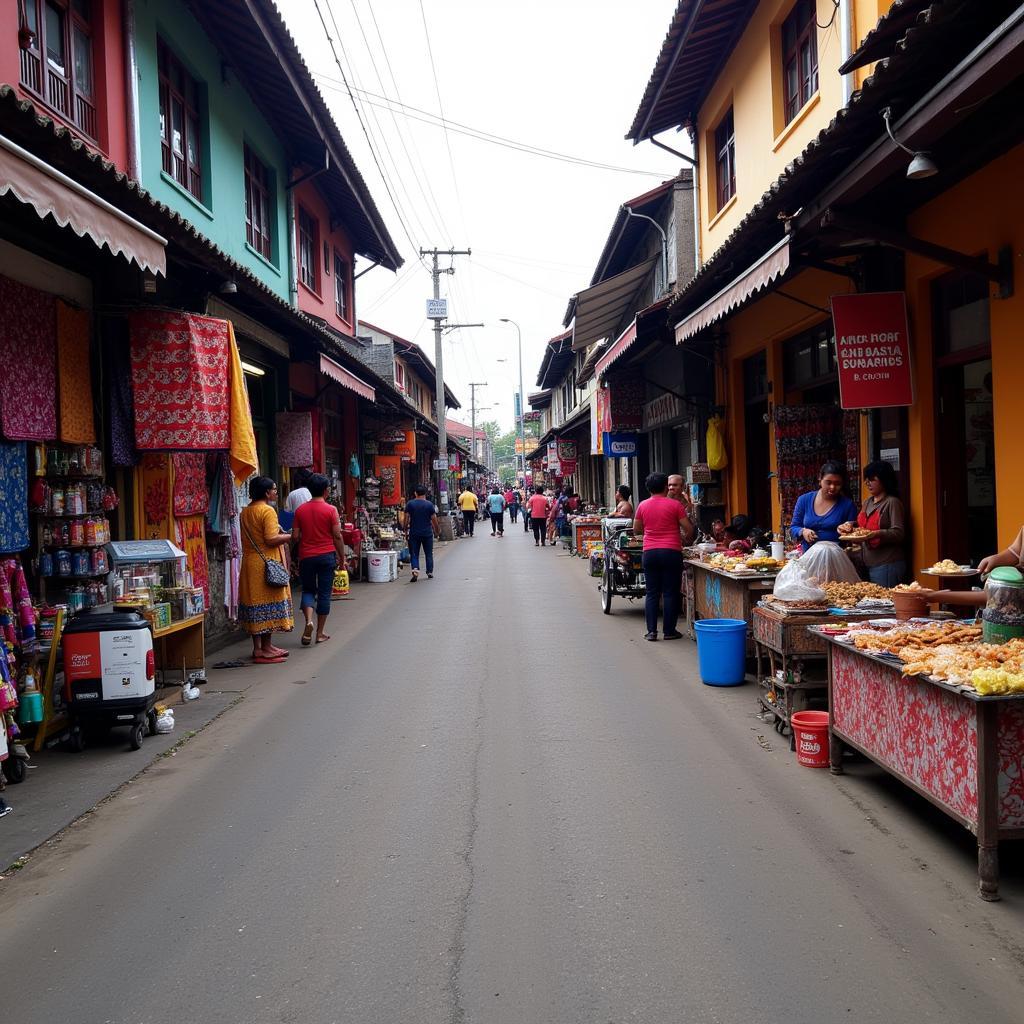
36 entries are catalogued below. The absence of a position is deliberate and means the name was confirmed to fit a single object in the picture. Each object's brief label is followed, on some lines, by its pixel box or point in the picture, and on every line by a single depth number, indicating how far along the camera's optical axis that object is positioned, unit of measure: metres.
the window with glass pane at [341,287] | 22.19
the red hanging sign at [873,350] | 8.02
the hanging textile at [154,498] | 8.81
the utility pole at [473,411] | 68.44
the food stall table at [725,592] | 8.23
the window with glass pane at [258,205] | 14.77
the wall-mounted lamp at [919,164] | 5.34
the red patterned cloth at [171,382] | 8.24
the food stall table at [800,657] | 6.23
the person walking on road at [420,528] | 18.45
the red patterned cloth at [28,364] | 6.49
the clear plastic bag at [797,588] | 6.52
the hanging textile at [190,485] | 9.36
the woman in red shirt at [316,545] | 10.72
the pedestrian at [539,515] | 29.41
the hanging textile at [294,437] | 14.94
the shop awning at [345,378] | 13.24
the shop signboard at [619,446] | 20.46
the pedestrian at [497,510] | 34.53
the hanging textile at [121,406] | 8.17
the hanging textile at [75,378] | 7.29
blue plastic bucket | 8.09
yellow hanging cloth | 8.66
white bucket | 18.61
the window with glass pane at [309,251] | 18.83
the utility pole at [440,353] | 34.62
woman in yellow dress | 9.48
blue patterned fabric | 6.41
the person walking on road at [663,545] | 10.34
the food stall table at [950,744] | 3.78
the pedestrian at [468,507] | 35.06
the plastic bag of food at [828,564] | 7.34
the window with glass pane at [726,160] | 14.48
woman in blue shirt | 8.62
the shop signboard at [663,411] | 16.70
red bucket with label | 5.70
